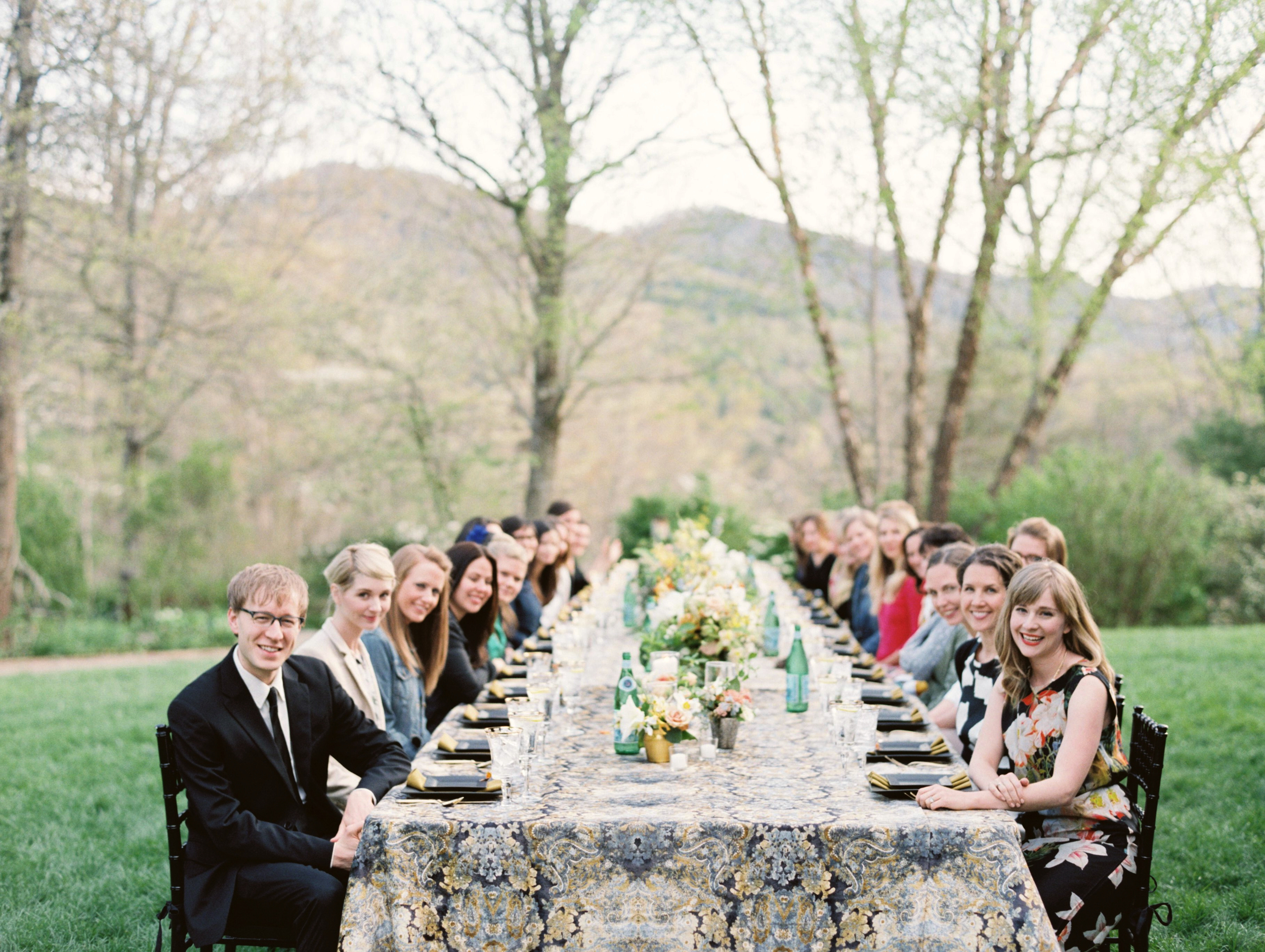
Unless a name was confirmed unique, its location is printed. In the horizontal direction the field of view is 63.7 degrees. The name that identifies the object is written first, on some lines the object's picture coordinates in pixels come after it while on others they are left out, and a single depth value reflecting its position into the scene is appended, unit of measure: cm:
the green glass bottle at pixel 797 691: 363
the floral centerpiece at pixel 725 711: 306
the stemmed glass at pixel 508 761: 248
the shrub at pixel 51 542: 1475
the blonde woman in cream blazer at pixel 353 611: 334
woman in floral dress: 261
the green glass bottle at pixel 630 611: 636
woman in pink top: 569
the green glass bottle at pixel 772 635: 517
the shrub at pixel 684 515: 1425
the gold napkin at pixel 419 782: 249
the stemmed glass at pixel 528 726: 257
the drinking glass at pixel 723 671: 322
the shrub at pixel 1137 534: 1316
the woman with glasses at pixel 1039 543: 456
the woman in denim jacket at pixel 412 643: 371
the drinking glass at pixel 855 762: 275
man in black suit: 257
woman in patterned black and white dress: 344
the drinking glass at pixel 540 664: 370
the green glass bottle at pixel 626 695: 296
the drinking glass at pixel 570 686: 351
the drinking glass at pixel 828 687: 319
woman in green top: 514
